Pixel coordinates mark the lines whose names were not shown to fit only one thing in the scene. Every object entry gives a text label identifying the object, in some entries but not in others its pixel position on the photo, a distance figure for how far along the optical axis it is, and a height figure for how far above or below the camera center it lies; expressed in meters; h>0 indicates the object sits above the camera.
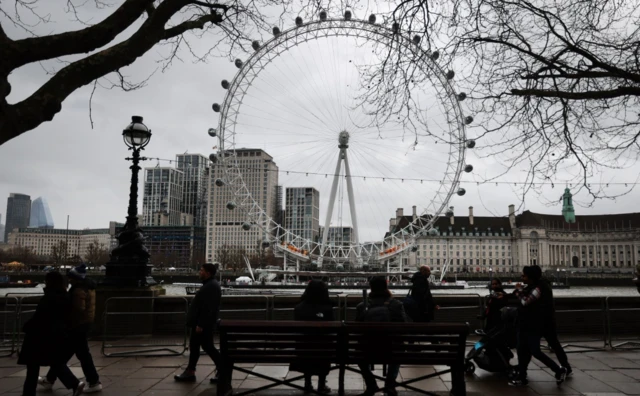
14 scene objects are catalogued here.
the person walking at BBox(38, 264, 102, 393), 6.87 -0.82
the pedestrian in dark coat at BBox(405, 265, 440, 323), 8.40 -0.62
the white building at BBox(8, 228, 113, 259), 194.65 +5.40
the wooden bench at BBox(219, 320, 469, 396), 5.81 -0.87
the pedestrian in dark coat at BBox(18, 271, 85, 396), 6.10 -0.89
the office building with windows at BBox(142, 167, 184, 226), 163.90 +18.71
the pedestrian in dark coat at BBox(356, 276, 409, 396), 6.14 -0.59
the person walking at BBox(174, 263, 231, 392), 7.42 -0.83
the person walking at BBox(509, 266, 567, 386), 7.31 -0.78
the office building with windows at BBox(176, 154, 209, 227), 171.25 +20.56
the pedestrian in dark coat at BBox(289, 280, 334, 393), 6.76 -0.55
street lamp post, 11.26 +0.25
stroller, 7.70 -1.19
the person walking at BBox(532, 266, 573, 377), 7.59 -0.81
